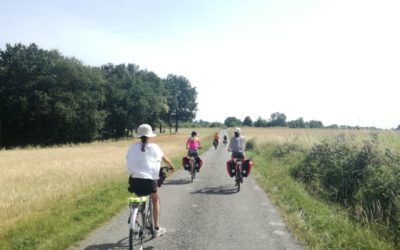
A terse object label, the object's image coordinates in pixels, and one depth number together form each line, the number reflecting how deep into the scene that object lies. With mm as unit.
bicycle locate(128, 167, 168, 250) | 6555
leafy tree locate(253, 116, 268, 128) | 172250
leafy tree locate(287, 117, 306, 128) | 135500
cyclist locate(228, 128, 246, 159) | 14805
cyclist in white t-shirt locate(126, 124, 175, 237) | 7113
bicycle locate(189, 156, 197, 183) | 16350
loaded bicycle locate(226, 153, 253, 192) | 13895
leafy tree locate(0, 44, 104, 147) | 48656
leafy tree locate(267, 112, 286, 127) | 177850
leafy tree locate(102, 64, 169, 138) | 68062
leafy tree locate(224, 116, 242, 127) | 195125
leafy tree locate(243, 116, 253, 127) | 176375
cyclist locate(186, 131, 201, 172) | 17194
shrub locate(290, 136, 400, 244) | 9984
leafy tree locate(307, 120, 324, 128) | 130700
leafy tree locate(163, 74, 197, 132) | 101188
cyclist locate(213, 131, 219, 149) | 37375
